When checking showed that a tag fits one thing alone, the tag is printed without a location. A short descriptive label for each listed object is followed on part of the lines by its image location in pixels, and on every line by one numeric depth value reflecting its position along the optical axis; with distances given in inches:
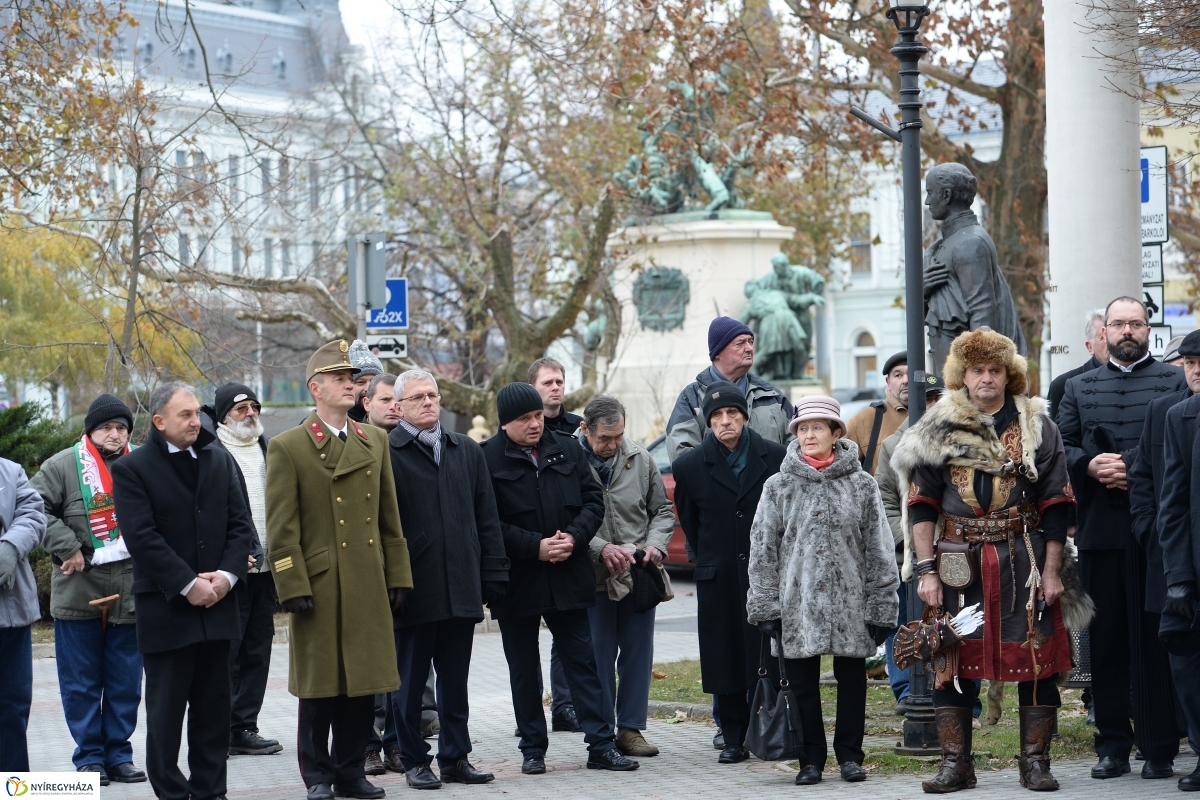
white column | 462.9
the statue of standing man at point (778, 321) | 952.9
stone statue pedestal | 977.5
